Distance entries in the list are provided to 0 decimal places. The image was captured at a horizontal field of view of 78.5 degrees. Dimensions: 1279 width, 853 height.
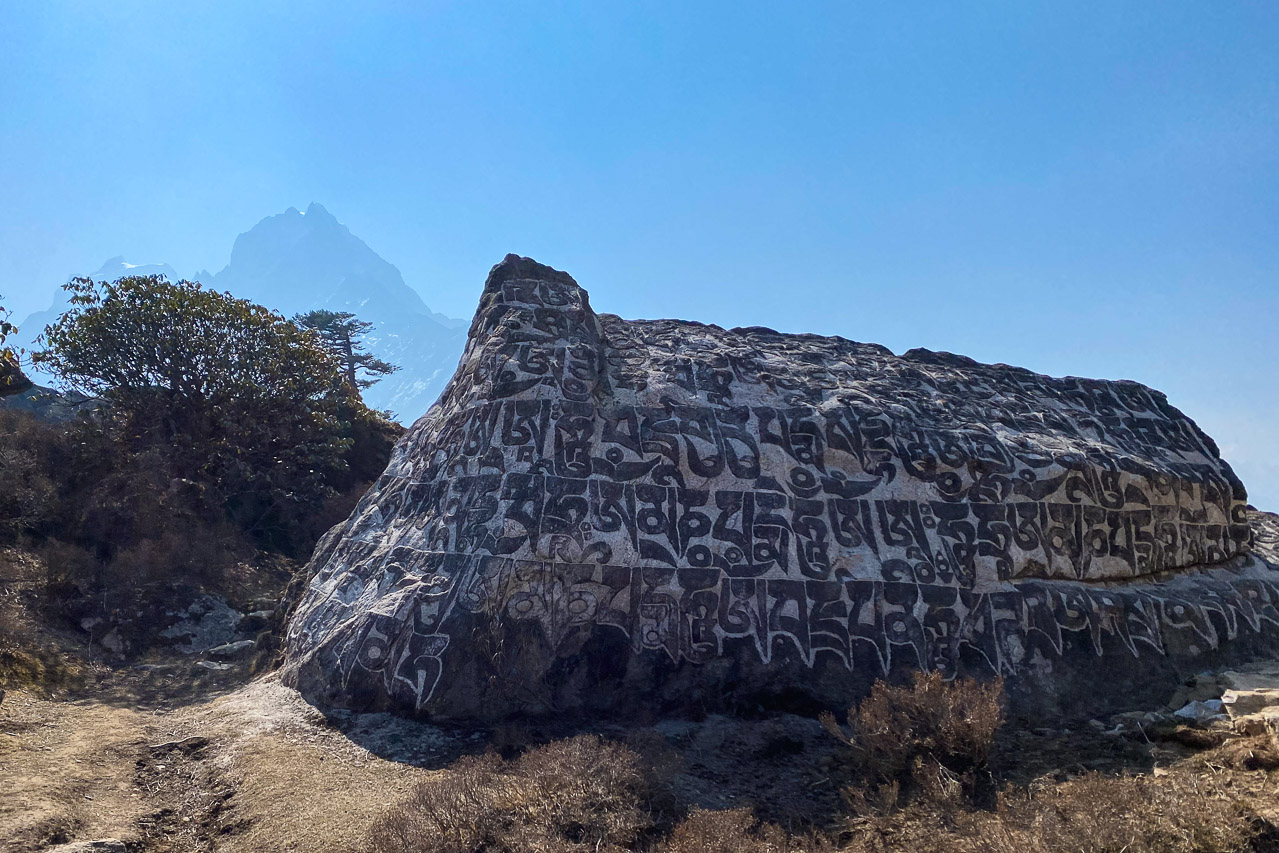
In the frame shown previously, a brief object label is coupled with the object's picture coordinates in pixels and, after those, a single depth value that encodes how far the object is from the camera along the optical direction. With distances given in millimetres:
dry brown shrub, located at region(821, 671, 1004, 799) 4543
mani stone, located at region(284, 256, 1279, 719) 5875
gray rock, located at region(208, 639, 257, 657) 7957
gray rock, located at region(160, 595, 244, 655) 8414
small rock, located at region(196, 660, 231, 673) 7501
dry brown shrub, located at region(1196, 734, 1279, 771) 4145
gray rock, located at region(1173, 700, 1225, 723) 5266
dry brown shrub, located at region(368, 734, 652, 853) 3590
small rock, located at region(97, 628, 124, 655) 7892
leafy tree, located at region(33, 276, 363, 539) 11547
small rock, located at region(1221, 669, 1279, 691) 6316
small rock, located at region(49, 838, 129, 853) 3750
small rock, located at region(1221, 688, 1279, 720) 5160
